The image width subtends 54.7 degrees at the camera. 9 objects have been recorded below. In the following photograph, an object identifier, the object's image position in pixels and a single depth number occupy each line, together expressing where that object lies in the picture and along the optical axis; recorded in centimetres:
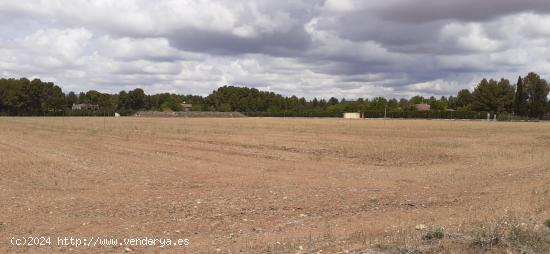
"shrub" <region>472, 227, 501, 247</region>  729
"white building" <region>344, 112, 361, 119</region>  15000
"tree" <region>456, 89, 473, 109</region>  16598
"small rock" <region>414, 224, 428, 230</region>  920
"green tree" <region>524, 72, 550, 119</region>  14250
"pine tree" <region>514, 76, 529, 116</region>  14350
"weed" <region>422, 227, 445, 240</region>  774
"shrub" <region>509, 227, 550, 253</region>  731
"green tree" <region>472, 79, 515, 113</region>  14900
